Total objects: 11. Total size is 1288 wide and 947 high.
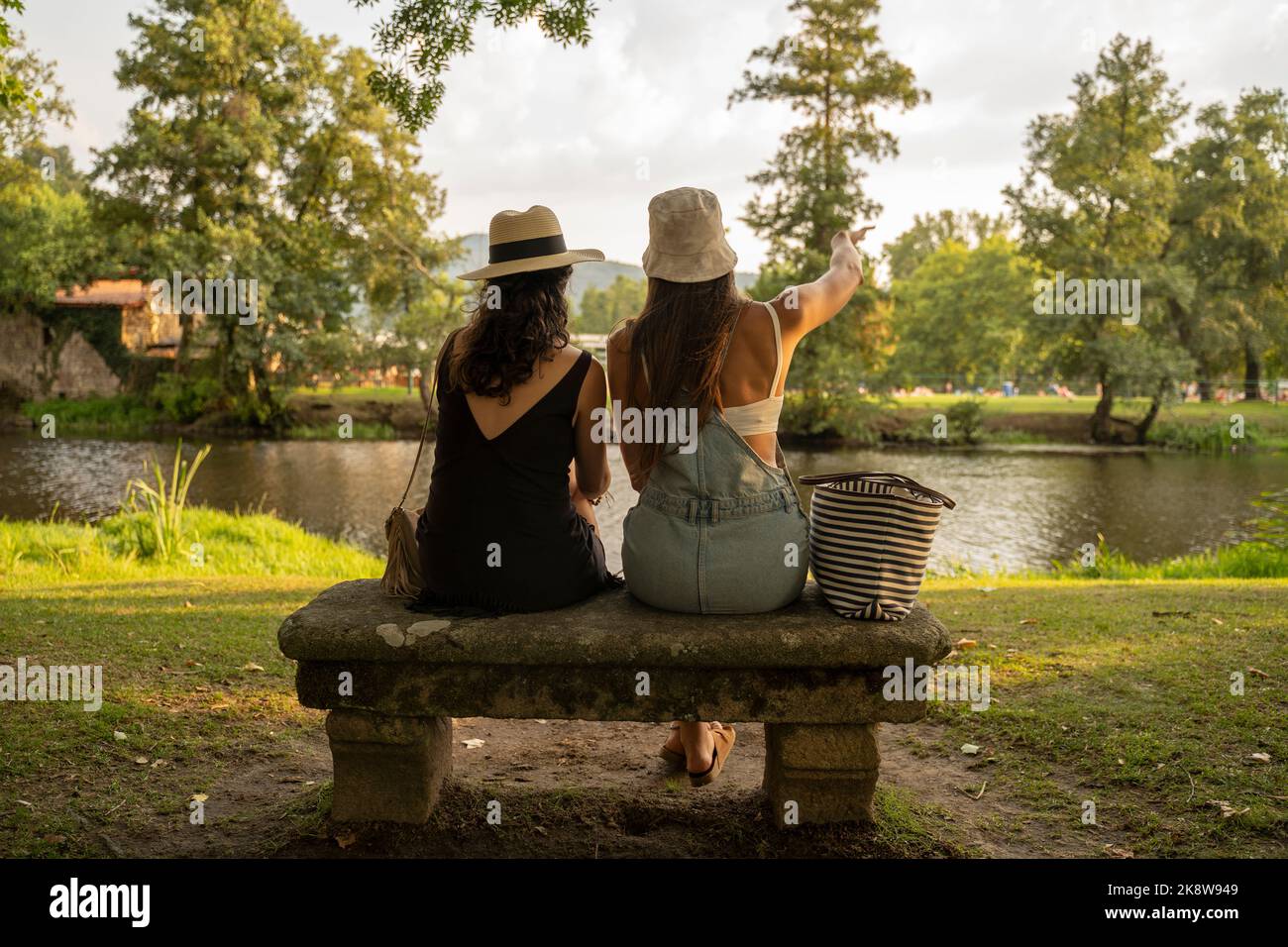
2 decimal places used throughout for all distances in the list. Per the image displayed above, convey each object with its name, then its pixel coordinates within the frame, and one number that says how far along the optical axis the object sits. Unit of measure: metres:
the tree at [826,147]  27.80
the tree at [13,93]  6.71
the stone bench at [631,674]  3.17
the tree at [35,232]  28.94
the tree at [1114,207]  29.11
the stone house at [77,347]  34.56
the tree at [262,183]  26.80
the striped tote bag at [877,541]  3.22
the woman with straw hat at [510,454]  3.44
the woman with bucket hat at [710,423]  3.36
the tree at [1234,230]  32.94
